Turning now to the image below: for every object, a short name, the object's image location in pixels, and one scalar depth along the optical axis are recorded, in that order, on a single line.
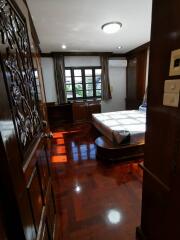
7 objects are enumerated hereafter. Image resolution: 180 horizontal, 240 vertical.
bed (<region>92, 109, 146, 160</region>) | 2.66
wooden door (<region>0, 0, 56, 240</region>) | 0.53
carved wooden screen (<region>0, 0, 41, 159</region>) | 0.63
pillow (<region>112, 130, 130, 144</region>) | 2.60
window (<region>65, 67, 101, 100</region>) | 5.38
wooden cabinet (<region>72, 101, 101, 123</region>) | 5.19
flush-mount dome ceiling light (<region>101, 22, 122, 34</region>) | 2.69
